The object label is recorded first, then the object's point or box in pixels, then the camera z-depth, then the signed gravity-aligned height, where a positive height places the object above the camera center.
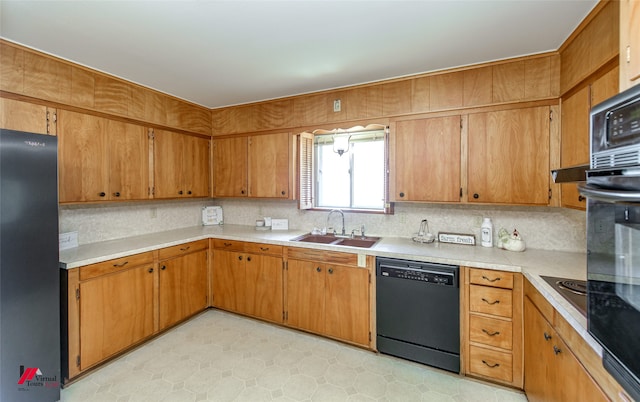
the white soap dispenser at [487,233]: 2.49 -0.34
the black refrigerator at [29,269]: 1.61 -0.45
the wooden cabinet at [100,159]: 2.33 +0.38
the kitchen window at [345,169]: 3.14 +0.35
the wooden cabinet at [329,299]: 2.52 -1.01
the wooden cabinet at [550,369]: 1.14 -0.88
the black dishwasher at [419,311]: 2.16 -0.97
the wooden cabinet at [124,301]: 2.08 -0.95
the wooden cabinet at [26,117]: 2.00 +0.64
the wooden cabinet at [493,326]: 1.99 -0.99
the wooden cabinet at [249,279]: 2.94 -0.94
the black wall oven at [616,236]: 0.72 -0.13
